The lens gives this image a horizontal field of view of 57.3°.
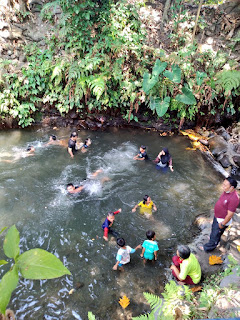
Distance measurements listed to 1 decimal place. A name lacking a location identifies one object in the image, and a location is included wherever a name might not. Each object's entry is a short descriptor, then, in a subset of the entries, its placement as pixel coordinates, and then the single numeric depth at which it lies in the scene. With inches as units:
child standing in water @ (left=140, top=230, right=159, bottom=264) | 182.9
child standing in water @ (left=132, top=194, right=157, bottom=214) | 235.9
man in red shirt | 167.0
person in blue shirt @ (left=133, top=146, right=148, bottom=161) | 327.3
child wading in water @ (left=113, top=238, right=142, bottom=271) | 176.8
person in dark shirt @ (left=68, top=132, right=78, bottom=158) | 324.5
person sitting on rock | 153.3
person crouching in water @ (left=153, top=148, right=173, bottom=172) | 305.6
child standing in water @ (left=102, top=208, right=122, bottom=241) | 207.0
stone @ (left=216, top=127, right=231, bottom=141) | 388.3
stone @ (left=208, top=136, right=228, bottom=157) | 353.9
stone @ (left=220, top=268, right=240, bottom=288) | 143.5
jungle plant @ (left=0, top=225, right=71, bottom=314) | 39.1
